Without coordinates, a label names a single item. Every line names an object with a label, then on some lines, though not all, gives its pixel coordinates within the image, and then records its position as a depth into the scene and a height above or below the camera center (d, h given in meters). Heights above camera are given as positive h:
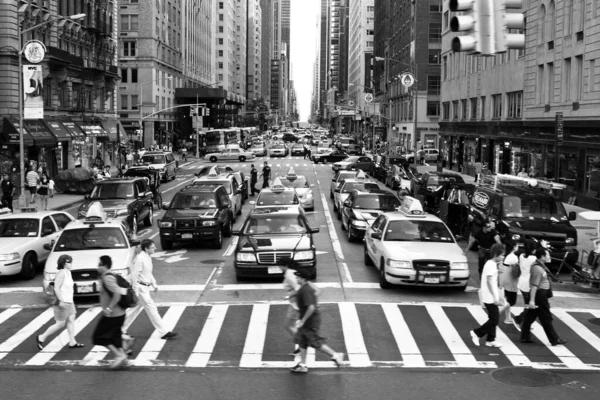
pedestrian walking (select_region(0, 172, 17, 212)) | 30.09 -2.29
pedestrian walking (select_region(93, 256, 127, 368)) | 9.83 -2.49
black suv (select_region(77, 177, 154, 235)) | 23.53 -2.14
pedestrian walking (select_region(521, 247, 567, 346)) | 11.16 -2.52
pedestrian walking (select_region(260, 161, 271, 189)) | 38.22 -1.92
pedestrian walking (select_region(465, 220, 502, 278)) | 15.77 -2.28
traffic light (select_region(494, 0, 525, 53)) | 7.65 +1.25
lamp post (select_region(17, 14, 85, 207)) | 33.09 -0.86
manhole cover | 9.62 -3.26
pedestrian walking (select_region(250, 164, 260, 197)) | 38.91 -2.30
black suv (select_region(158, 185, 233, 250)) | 20.56 -2.35
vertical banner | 33.47 +2.17
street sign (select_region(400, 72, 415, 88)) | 57.02 +4.91
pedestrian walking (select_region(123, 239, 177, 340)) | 11.40 -2.31
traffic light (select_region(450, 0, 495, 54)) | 7.53 +1.21
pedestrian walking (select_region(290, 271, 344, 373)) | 9.73 -2.45
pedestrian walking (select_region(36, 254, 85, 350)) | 10.91 -2.55
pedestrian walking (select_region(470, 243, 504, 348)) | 11.03 -2.47
